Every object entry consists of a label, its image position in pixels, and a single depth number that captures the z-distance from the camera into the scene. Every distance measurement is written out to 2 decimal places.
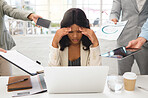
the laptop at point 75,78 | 1.08
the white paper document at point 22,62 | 1.25
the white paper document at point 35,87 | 1.23
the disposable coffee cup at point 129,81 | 1.25
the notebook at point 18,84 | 1.27
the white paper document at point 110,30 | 1.63
